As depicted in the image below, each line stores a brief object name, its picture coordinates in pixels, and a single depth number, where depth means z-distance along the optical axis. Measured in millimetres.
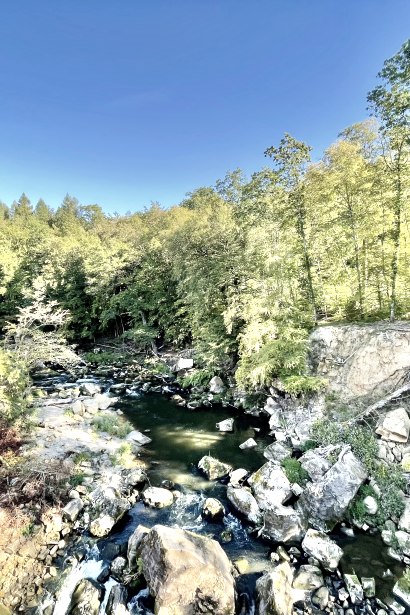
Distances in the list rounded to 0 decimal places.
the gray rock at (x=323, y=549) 7000
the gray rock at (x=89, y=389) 19134
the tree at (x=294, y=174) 14570
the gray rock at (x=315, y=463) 9375
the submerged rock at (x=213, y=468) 10719
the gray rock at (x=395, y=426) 9750
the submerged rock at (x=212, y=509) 8859
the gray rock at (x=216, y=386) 18844
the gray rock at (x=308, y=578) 6520
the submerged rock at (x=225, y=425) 14366
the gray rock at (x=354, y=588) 6254
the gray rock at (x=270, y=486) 8727
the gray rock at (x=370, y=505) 8227
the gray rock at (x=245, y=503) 8609
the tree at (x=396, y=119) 11117
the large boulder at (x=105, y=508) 8219
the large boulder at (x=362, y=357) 11617
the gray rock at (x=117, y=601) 6098
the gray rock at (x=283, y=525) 7859
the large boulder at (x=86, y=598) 6141
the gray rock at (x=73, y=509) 8559
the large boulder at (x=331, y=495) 8141
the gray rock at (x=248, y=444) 12586
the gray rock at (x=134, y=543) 7105
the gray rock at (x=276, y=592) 5844
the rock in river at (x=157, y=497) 9352
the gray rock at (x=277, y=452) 11137
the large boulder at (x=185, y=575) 5902
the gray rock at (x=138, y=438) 13366
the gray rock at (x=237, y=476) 10148
